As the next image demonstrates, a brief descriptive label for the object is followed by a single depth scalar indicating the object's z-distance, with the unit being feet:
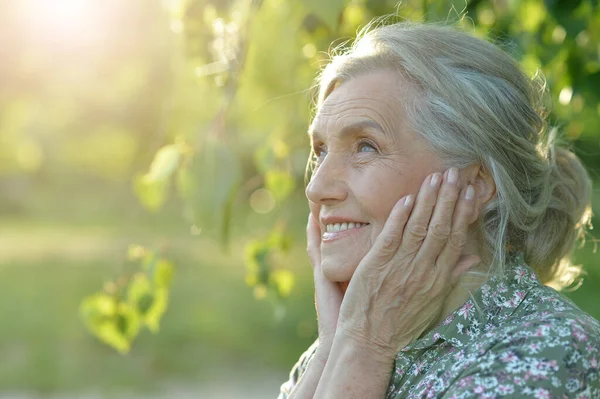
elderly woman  6.98
